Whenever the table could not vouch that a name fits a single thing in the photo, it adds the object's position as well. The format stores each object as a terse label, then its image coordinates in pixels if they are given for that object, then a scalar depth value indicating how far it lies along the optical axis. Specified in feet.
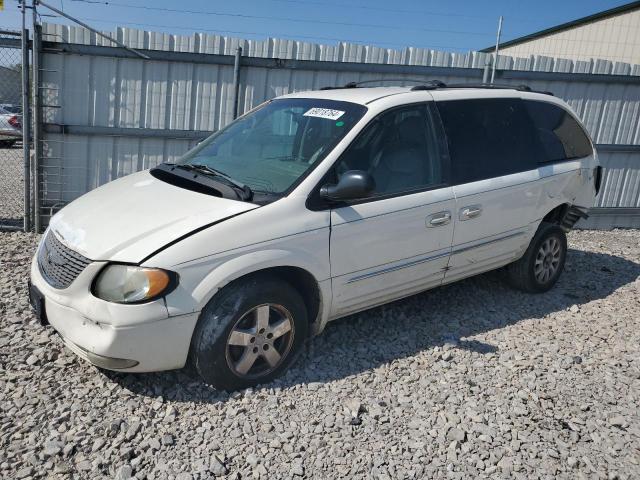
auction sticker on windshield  13.46
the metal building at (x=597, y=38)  55.11
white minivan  10.49
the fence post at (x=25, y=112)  20.16
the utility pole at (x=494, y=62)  24.90
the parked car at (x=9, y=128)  32.71
